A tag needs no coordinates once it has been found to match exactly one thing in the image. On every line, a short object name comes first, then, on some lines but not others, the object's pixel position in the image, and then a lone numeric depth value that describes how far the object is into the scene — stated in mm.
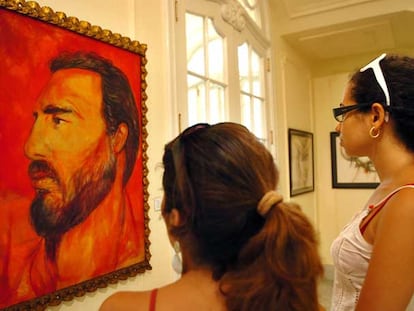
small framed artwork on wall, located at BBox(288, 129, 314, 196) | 3605
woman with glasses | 806
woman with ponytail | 681
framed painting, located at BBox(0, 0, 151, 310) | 1174
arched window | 1975
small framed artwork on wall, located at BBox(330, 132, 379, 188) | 4168
